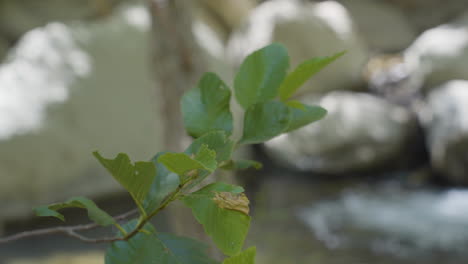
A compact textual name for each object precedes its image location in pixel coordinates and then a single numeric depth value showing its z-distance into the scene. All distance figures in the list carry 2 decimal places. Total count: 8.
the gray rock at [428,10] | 18.22
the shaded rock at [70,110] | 9.18
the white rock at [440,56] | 12.69
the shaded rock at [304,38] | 13.55
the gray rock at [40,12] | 12.67
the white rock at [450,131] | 10.62
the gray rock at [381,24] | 17.86
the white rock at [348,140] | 11.86
